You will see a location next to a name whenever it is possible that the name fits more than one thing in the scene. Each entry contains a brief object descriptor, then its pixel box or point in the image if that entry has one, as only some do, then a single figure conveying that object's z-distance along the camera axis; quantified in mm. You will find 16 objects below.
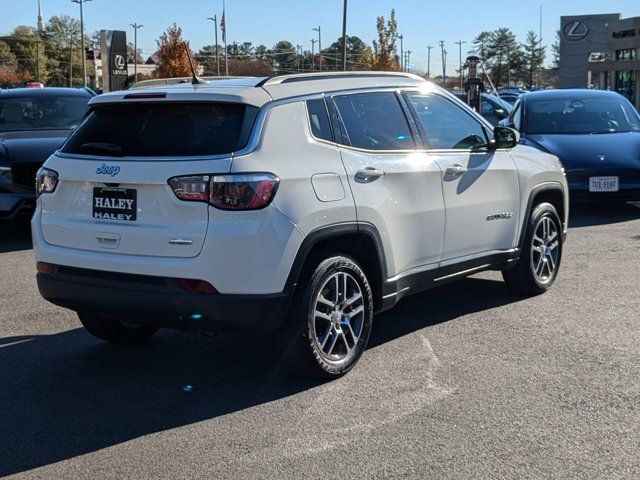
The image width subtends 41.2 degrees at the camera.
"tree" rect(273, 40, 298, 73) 124375
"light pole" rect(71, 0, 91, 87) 75500
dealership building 62594
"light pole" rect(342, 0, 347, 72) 37156
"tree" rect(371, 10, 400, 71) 47344
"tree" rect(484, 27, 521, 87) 142100
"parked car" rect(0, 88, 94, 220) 9914
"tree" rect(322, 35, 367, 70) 112962
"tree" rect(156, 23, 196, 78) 59156
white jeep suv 4508
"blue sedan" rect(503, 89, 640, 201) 11273
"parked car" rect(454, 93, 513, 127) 20544
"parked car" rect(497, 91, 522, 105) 37844
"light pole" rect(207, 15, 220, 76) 68638
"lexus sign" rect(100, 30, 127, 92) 20812
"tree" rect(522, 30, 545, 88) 144375
